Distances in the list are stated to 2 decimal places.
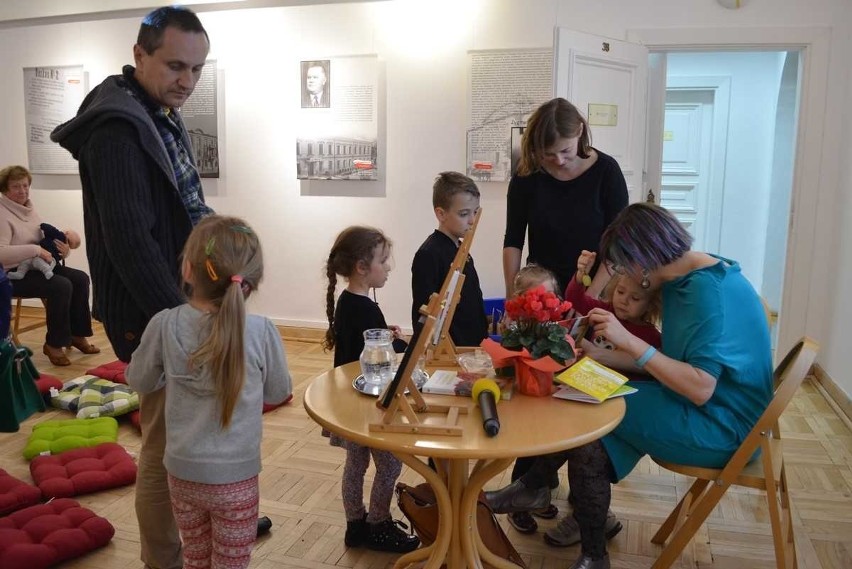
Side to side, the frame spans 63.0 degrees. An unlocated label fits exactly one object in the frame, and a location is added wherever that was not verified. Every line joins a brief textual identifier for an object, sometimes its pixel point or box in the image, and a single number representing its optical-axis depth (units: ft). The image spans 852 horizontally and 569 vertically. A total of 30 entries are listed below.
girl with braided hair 6.72
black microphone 4.62
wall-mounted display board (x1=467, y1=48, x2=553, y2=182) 14.32
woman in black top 7.85
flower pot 5.45
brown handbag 6.19
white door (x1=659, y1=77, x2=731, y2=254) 21.80
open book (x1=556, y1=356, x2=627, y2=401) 5.36
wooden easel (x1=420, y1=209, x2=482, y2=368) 5.21
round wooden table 4.49
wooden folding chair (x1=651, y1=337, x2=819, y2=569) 5.53
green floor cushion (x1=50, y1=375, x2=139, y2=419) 11.07
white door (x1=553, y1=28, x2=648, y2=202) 12.43
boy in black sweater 7.61
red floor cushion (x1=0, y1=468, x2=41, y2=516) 7.91
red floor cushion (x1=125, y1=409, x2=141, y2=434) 10.86
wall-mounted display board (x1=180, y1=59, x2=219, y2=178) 16.34
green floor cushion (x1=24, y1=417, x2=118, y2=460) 9.62
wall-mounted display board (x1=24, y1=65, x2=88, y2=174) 17.71
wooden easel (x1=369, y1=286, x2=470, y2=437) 4.69
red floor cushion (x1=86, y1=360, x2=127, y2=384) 12.72
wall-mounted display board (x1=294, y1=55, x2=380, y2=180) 15.40
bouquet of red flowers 5.35
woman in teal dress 5.61
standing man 5.12
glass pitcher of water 5.67
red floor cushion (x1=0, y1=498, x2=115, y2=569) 6.75
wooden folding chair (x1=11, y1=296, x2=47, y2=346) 15.26
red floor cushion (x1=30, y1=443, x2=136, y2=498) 8.43
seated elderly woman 14.42
